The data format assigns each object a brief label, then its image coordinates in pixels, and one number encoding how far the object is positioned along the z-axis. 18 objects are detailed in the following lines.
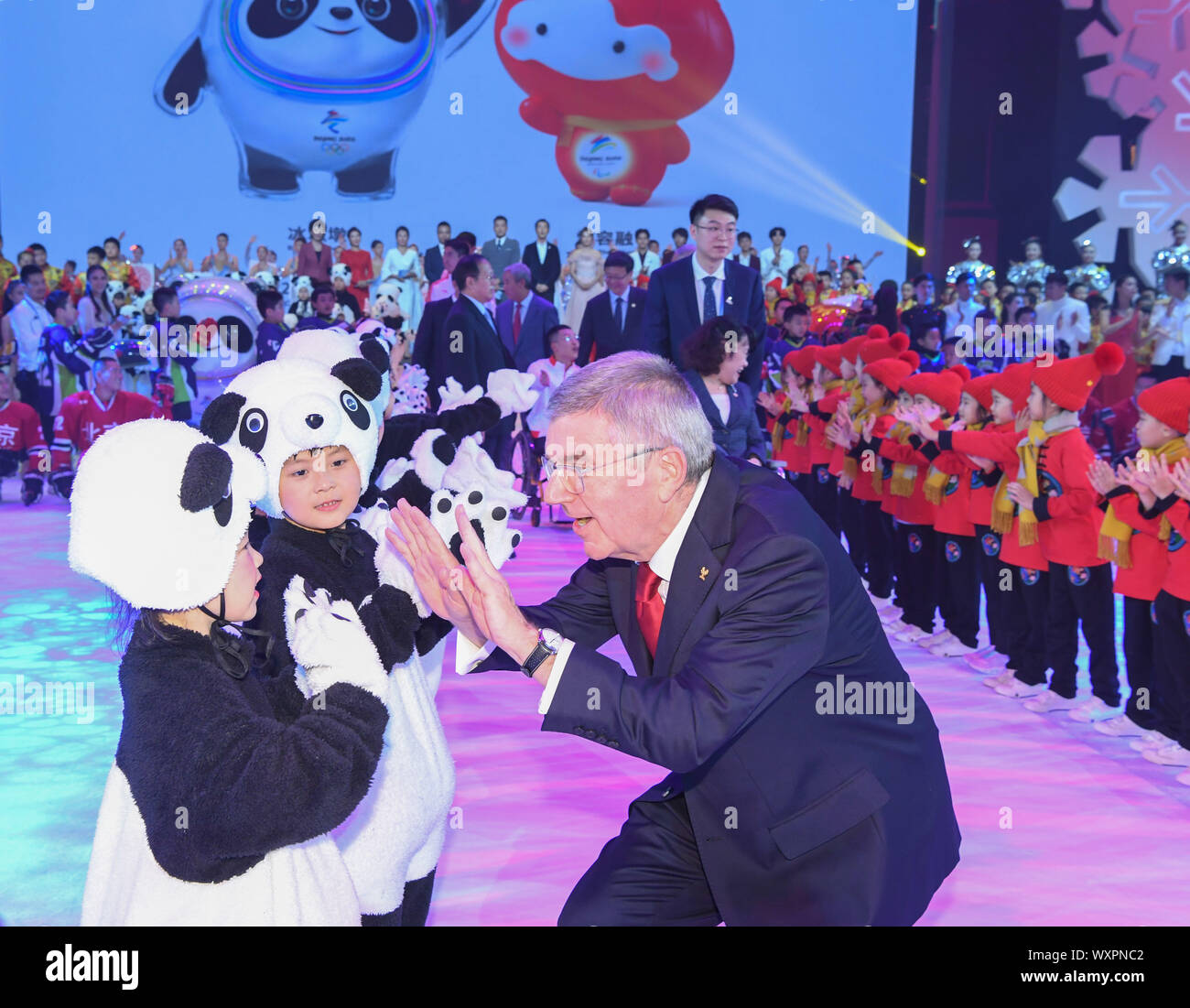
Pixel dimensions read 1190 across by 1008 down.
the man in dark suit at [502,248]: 14.19
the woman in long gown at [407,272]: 14.14
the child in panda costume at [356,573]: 2.42
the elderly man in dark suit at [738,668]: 1.94
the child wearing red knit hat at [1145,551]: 4.41
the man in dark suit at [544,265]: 13.67
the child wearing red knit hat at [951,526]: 5.73
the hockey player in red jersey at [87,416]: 9.41
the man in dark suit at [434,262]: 14.17
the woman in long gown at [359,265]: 14.09
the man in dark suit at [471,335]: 7.15
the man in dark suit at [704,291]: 5.73
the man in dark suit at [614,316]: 7.79
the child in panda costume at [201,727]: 1.70
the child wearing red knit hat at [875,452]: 6.45
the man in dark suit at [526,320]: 9.62
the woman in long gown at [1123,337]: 11.51
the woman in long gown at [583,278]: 12.28
